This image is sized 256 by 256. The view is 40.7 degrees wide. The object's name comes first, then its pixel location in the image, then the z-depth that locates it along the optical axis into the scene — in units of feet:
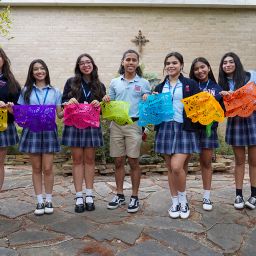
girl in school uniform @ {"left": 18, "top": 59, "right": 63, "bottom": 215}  12.73
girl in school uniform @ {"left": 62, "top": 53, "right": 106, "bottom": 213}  12.94
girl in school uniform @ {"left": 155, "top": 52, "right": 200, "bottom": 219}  12.26
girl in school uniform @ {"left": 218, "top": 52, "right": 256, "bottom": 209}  13.02
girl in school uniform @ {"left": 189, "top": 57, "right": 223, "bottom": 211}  12.97
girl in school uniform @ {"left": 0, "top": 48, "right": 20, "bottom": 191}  12.69
